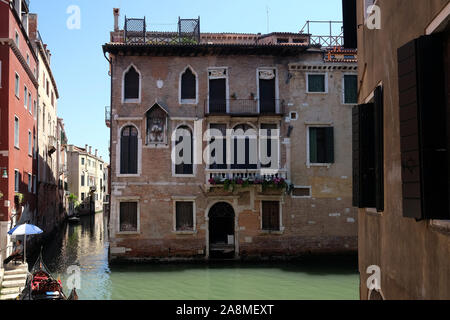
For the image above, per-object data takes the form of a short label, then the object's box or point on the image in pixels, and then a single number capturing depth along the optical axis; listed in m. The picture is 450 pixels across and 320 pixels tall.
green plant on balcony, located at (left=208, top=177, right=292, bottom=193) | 18.63
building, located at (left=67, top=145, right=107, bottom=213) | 52.91
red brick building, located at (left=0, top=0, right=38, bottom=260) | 16.62
